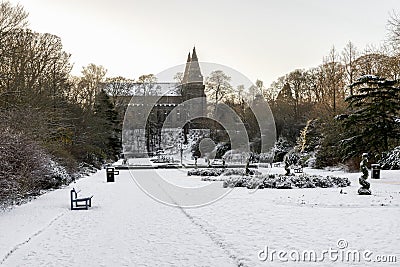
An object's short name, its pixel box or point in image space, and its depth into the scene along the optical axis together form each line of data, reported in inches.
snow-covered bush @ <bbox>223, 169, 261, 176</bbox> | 978.7
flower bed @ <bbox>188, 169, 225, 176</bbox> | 1031.0
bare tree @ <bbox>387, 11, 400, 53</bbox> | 993.5
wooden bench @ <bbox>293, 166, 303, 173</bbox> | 1034.1
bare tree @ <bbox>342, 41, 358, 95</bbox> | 1627.2
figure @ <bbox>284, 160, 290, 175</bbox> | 865.4
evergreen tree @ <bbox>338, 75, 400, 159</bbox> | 1033.5
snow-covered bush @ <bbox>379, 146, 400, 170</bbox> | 944.3
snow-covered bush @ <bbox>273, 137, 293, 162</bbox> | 1678.2
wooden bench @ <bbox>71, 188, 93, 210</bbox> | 547.8
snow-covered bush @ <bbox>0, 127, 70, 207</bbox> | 511.5
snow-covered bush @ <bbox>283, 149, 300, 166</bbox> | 1457.9
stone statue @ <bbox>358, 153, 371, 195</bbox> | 601.0
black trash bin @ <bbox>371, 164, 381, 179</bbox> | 825.5
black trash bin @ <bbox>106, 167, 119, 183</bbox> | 942.4
